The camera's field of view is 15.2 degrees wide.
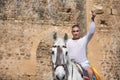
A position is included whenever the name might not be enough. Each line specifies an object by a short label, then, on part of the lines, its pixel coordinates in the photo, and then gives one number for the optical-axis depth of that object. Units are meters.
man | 7.87
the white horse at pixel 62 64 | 7.29
